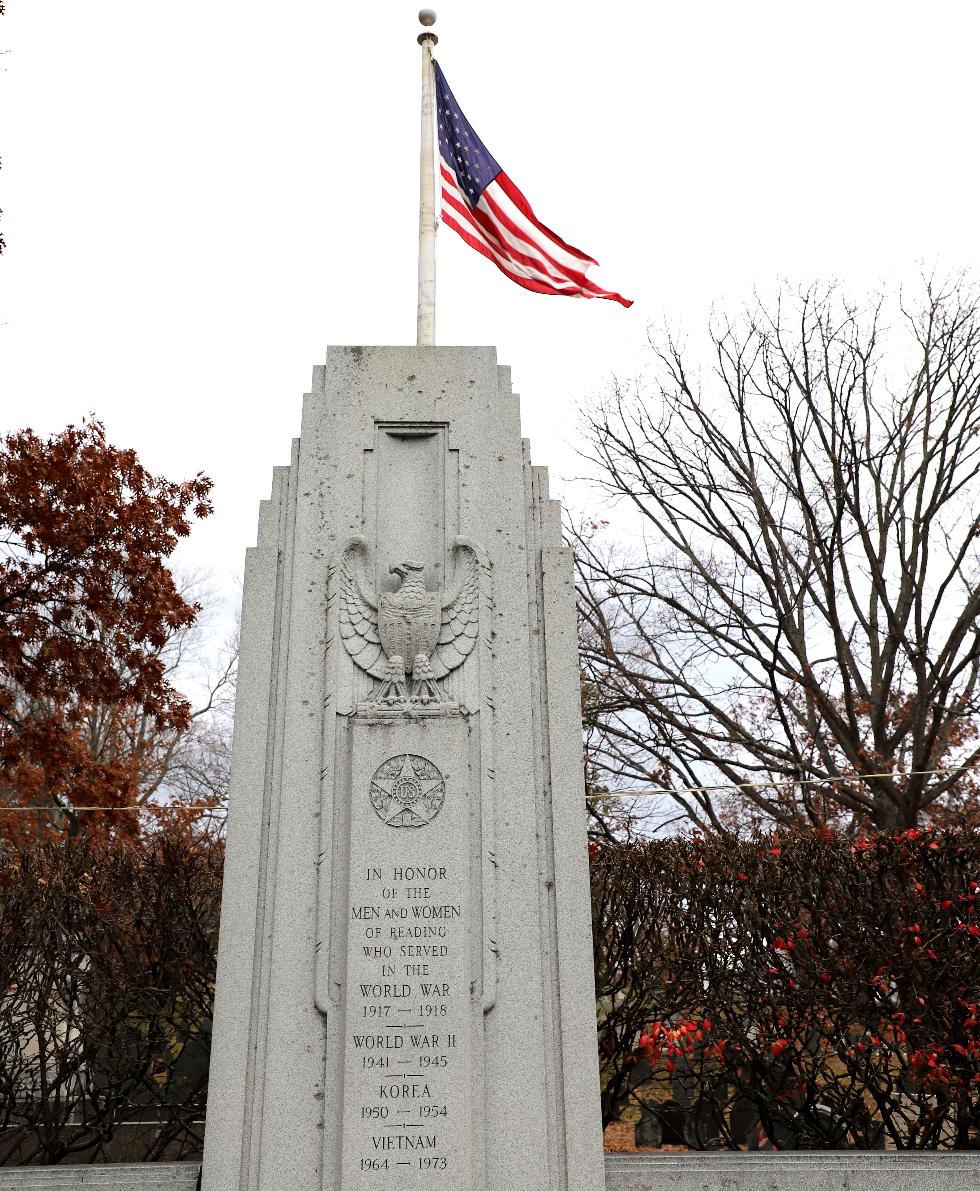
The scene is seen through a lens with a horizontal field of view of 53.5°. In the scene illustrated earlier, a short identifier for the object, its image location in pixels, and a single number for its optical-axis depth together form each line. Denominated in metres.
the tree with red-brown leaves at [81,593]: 11.98
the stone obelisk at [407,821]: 4.78
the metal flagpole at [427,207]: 7.07
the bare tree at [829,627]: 15.73
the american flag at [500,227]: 8.00
